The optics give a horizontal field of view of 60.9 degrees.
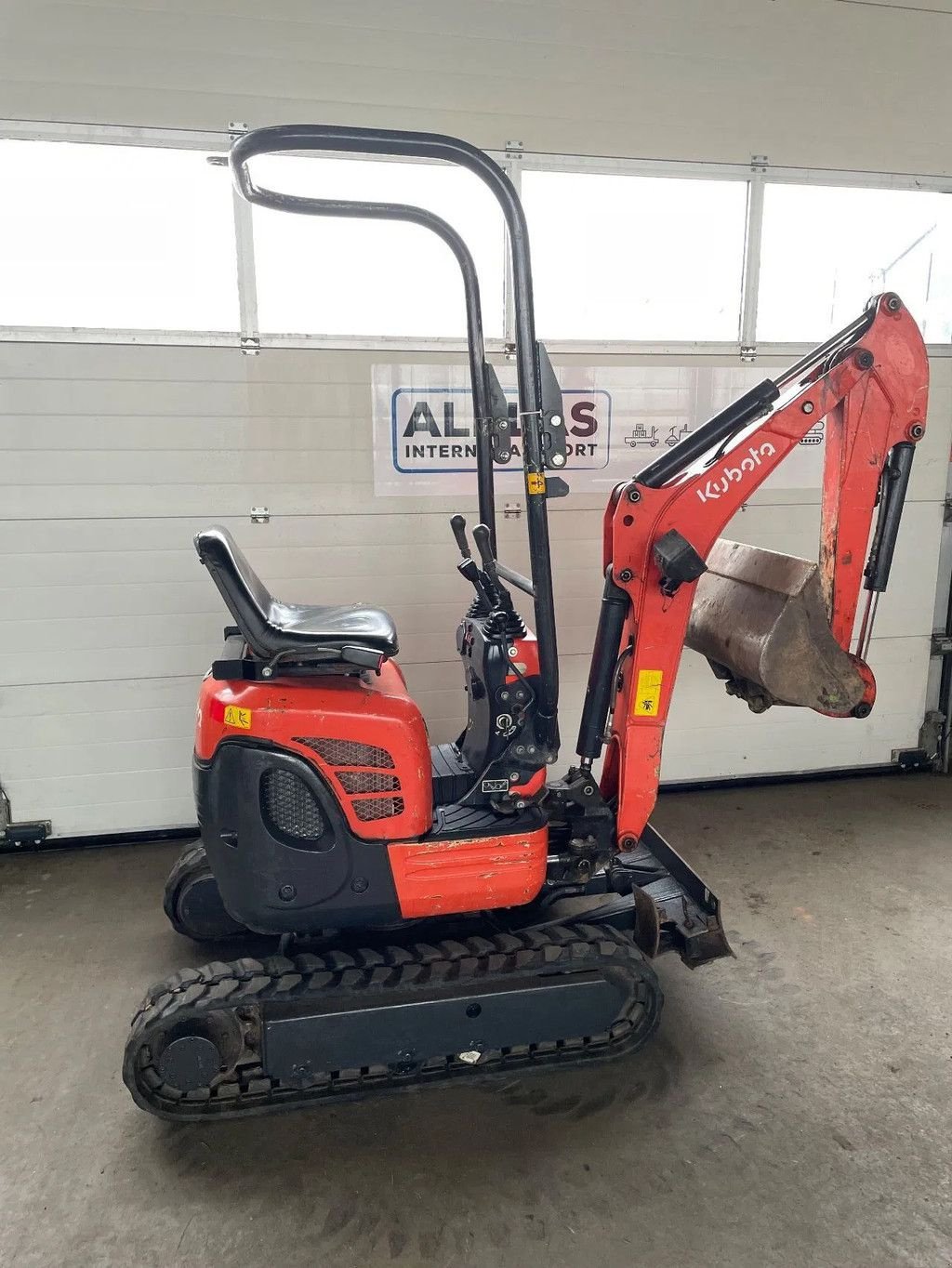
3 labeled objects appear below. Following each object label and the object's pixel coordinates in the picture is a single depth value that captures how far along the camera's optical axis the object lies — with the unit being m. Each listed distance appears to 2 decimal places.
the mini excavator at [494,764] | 2.18
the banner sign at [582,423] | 3.71
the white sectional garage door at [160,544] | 3.48
